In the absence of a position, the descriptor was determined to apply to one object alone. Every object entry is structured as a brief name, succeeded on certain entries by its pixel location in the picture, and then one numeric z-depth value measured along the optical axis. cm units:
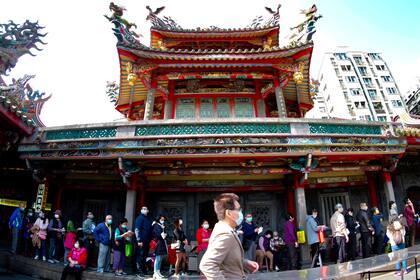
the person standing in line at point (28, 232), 855
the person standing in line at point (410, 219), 838
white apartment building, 4594
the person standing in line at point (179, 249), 698
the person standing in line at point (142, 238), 741
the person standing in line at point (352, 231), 805
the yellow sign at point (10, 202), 1179
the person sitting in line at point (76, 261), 690
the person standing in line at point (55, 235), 812
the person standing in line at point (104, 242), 737
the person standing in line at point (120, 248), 722
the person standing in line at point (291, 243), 804
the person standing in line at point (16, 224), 866
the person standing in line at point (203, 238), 752
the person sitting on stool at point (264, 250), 803
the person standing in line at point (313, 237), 781
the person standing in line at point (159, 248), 659
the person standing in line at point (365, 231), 798
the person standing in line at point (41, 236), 812
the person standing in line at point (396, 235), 638
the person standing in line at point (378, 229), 820
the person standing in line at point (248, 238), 722
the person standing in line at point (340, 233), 759
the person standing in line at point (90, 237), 828
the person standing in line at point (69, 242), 786
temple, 855
